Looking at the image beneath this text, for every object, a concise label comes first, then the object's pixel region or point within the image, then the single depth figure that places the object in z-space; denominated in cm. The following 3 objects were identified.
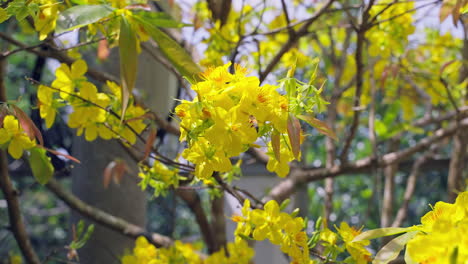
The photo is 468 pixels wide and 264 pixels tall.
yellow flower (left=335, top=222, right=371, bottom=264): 74
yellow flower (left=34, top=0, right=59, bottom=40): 77
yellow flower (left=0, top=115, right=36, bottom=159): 76
